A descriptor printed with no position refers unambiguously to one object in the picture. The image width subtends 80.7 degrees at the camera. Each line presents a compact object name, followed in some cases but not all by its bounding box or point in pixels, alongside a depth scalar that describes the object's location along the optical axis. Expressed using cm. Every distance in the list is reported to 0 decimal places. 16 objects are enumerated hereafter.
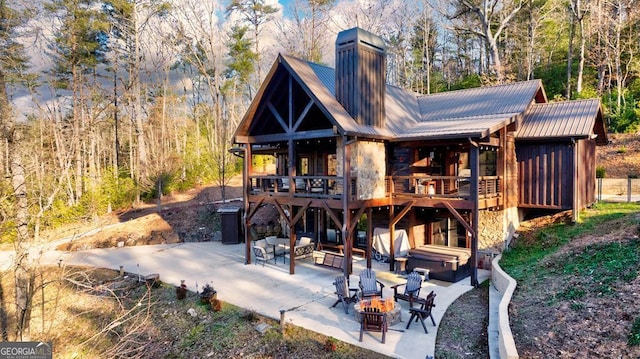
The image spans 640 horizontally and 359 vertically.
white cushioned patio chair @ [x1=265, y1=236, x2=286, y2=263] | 1450
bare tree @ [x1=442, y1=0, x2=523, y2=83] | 2641
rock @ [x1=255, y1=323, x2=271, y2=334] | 814
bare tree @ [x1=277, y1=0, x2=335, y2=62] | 2900
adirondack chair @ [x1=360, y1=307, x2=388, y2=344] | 746
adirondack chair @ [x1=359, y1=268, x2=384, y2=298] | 893
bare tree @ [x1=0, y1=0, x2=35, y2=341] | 594
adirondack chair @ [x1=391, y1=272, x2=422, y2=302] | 887
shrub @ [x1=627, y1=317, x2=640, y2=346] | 549
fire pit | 807
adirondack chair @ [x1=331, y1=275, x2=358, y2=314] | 896
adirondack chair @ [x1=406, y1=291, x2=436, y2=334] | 786
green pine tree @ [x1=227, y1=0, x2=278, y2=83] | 2861
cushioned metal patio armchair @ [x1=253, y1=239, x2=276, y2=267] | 1356
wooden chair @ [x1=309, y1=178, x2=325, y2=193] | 1345
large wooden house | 1180
